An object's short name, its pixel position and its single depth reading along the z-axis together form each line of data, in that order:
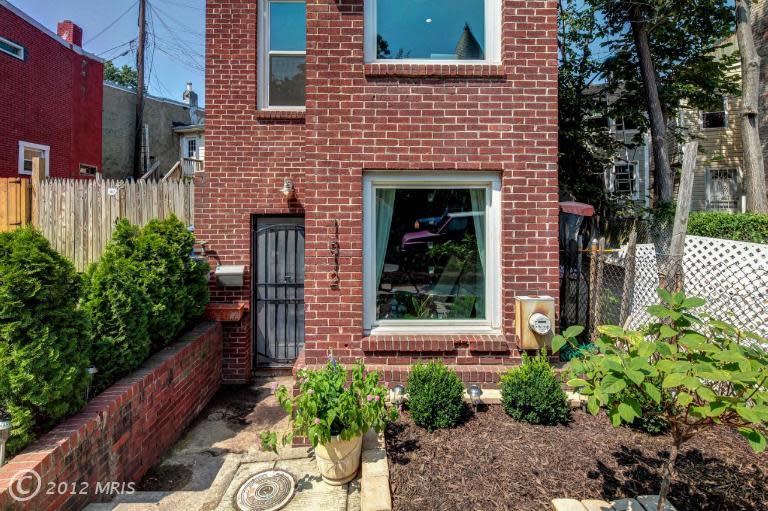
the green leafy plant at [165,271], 4.41
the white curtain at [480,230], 4.31
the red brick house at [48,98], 11.87
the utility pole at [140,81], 13.30
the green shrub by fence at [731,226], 7.81
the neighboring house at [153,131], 17.44
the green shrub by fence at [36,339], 2.65
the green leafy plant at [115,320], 3.56
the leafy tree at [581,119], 9.38
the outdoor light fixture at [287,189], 5.53
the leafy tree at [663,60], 8.99
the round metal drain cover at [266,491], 2.99
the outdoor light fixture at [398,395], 3.69
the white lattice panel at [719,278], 4.21
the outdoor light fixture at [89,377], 3.16
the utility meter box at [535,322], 3.92
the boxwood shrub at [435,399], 3.45
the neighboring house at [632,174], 17.23
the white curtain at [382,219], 4.28
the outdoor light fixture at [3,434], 2.44
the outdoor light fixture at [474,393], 3.64
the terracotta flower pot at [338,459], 3.04
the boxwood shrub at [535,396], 3.50
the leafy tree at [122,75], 38.53
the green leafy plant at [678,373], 1.74
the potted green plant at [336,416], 2.92
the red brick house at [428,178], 4.14
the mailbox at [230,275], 5.57
